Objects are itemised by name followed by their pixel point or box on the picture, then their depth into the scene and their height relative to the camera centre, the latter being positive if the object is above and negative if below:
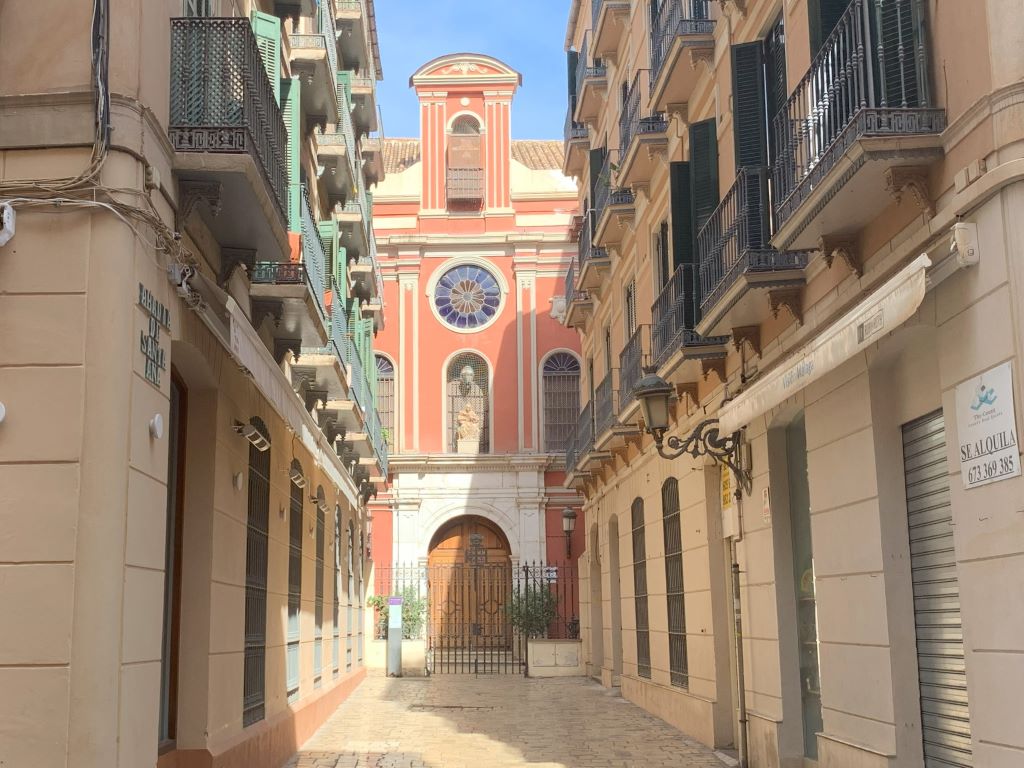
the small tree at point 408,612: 29.92 -0.08
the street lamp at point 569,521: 30.28 +2.05
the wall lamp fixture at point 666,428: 11.51 +1.66
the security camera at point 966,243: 6.78 +1.92
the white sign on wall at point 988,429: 6.46 +0.91
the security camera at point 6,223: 7.04 +2.21
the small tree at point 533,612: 29.30 -0.13
